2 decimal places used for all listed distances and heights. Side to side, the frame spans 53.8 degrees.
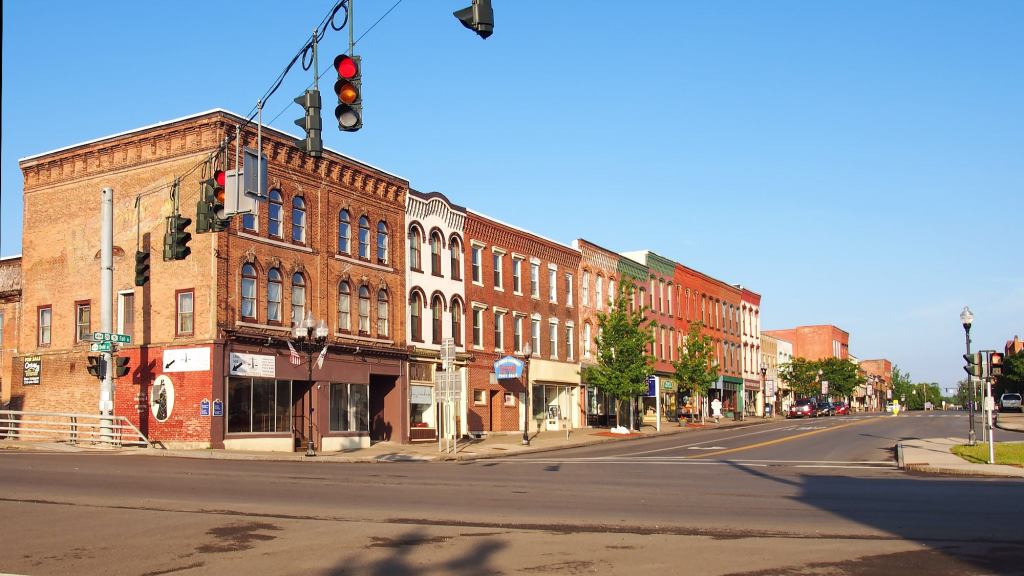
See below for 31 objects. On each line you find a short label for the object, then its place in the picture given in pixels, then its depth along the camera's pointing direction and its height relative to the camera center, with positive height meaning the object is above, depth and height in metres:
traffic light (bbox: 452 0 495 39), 11.88 +4.08
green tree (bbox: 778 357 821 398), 103.38 -1.59
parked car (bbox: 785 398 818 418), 83.25 -4.12
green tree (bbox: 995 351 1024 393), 102.69 -1.31
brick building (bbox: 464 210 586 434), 48.97 +2.16
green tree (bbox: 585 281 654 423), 53.28 +0.37
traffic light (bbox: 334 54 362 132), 14.00 +3.74
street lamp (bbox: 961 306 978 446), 33.19 +1.25
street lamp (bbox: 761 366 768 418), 87.74 -3.68
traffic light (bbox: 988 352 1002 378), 31.16 -0.13
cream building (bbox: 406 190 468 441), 44.88 +3.34
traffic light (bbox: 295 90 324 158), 15.50 +3.75
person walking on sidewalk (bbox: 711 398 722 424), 69.19 -3.24
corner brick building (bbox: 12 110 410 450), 34.97 +2.80
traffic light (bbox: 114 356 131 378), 32.12 +0.08
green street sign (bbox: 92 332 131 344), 33.03 +1.05
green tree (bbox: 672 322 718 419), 63.00 -0.33
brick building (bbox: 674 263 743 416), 74.62 +3.39
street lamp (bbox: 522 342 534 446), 42.44 +0.00
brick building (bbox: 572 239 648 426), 59.31 +3.90
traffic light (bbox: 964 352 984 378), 30.99 -0.19
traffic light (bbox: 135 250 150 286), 27.27 +2.74
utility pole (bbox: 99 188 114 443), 34.25 +2.50
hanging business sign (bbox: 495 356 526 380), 44.47 -0.16
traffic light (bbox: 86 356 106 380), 32.66 +0.10
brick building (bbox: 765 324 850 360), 138.75 +2.64
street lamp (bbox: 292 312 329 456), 33.69 +1.10
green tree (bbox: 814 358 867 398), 116.94 -1.76
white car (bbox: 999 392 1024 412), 88.81 -3.86
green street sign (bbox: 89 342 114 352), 33.47 +0.76
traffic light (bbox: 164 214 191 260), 22.44 +2.87
